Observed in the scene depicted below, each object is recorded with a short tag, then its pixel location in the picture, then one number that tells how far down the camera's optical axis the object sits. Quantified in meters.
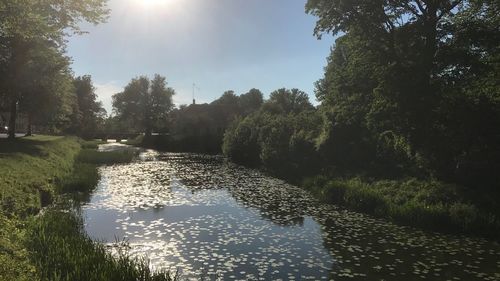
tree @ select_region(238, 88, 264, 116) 152.50
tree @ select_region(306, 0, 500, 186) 24.66
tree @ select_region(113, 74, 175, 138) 135.62
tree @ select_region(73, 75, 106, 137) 109.75
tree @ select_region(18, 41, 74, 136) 42.50
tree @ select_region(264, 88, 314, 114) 137.00
